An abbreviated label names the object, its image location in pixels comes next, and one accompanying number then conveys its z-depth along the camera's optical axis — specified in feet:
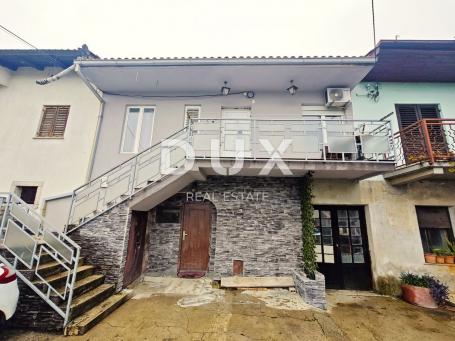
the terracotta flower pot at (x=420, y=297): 17.21
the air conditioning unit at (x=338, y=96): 22.17
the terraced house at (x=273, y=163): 18.76
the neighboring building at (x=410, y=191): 19.90
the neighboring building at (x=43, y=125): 22.07
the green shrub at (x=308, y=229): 18.41
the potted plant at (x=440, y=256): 19.49
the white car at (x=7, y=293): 10.24
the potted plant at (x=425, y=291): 17.30
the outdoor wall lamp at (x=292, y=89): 22.77
